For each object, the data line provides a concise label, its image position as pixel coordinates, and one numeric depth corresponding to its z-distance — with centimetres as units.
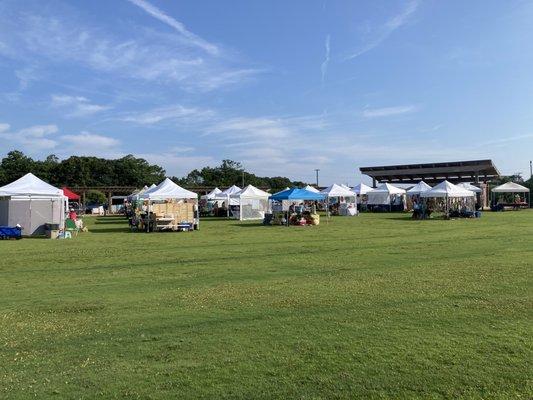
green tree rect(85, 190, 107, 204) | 5884
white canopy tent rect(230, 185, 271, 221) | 3266
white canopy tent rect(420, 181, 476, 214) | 3152
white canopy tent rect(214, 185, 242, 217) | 3779
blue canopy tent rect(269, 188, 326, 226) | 2652
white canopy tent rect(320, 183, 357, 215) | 3700
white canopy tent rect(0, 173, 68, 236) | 2042
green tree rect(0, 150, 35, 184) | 6606
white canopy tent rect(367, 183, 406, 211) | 4341
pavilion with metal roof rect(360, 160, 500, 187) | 5166
